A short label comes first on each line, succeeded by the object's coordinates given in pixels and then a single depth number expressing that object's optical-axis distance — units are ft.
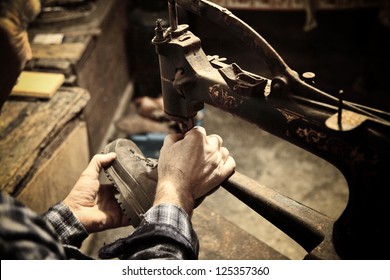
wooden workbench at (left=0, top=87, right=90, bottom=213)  6.48
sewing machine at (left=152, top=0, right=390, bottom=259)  3.42
